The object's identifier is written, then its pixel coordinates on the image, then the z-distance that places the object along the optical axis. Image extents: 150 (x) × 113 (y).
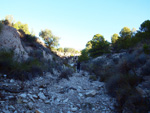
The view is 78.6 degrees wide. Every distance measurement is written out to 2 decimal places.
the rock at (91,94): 4.03
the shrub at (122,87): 2.98
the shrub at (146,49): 6.94
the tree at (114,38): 31.75
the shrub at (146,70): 4.01
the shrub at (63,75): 7.17
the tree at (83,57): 27.42
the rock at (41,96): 3.47
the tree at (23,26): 22.47
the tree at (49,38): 30.87
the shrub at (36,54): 10.13
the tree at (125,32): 25.03
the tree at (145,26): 14.88
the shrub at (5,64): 4.46
